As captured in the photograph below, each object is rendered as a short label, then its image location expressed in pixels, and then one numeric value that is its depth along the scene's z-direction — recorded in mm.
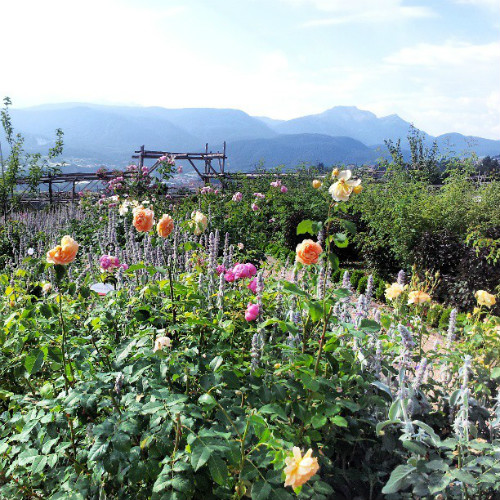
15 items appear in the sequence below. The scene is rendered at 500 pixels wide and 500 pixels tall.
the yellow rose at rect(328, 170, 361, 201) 1410
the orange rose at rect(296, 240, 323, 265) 1438
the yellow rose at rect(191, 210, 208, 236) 2059
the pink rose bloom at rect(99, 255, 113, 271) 2563
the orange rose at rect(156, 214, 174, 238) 1803
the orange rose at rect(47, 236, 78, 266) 1462
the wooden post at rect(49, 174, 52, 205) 11237
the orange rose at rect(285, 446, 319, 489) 1003
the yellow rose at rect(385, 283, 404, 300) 1968
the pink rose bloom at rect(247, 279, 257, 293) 2084
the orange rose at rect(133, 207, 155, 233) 1814
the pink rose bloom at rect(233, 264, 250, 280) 2117
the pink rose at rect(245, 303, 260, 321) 1754
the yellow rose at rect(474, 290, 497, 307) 1978
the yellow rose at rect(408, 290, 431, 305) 1907
